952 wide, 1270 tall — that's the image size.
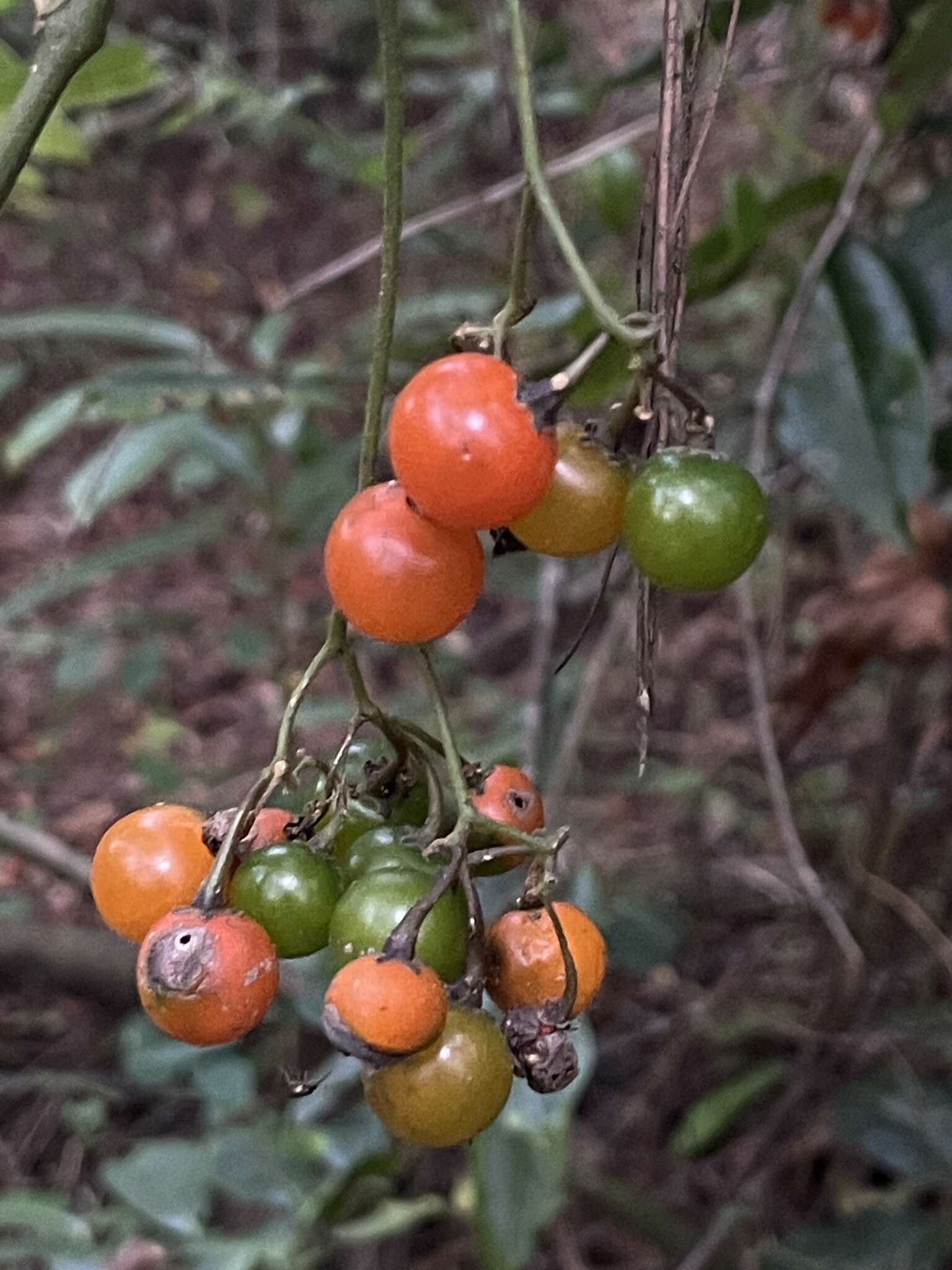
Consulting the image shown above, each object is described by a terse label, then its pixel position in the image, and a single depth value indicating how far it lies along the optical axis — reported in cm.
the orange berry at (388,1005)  9
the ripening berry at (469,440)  9
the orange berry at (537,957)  10
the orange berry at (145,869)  10
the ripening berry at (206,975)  9
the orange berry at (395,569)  10
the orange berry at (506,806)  11
